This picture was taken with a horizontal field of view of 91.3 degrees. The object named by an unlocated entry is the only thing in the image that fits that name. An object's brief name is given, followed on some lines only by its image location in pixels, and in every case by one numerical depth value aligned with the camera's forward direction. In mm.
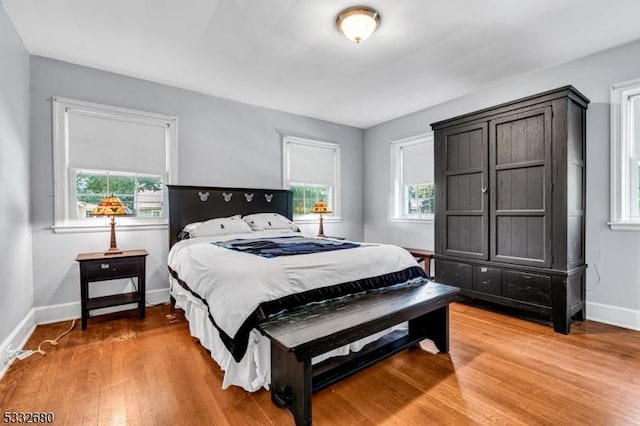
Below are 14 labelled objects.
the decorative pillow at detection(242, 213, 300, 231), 3838
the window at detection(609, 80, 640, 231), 2809
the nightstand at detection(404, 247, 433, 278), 4137
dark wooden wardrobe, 2744
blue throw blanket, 2355
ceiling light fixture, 2271
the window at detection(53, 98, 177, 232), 3139
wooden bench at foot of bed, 1546
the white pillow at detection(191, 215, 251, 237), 3416
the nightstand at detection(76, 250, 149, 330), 2867
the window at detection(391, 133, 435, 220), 4617
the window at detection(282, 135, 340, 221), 4746
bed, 1776
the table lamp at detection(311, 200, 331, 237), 4520
